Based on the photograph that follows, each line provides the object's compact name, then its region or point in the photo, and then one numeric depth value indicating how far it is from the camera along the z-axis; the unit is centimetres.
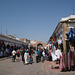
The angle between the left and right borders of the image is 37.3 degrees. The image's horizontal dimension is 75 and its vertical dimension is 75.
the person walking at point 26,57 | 1070
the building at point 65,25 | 771
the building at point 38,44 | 5497
